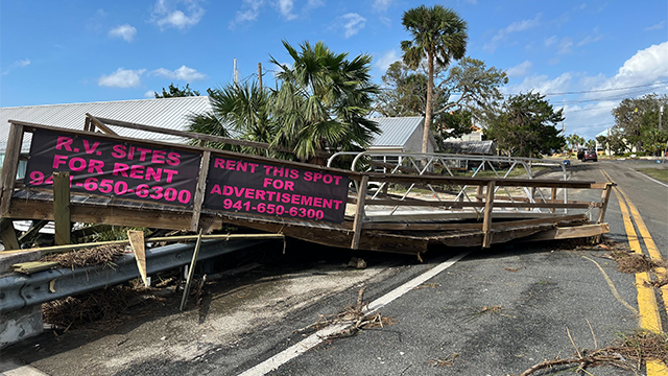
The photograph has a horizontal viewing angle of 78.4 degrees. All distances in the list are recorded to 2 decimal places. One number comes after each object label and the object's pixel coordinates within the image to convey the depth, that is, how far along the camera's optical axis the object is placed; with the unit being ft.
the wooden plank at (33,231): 16.74
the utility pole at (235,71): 86.91
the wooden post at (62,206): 13.75
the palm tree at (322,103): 25.16
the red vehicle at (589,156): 183.83
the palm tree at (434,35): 86.69
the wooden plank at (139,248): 12.48
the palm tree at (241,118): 27.76
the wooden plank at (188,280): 13.32
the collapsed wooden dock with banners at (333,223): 14.06
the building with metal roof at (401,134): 96.10
